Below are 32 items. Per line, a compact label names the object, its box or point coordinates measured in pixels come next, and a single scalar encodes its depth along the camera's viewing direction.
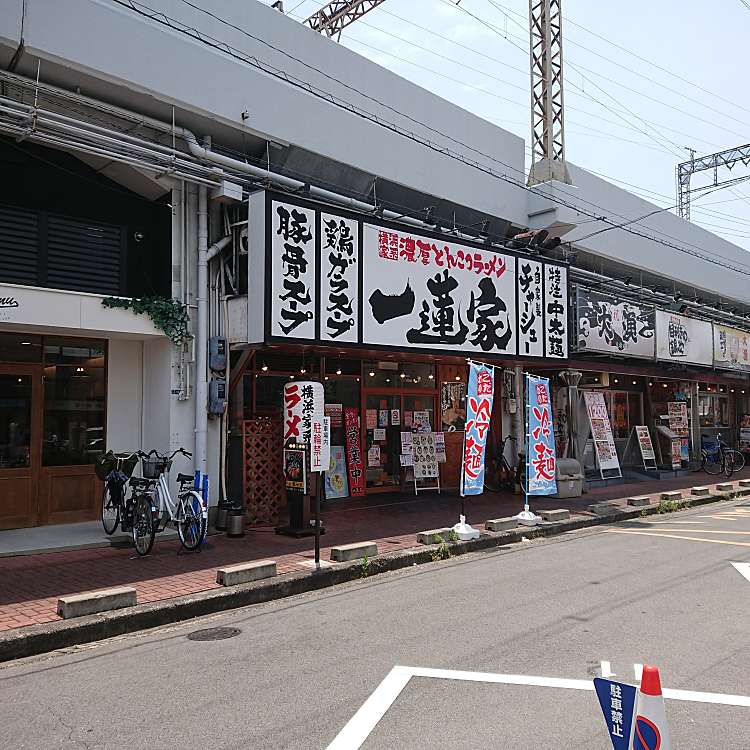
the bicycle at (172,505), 9.73
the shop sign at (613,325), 17.36
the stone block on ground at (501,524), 12.06
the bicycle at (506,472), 16.80
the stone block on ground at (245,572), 8.20
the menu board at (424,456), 16.05
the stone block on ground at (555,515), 13.23
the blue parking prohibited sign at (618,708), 3.12
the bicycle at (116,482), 10.37
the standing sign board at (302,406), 10.59
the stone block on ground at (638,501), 15.26
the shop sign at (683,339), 20.58
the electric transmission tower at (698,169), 27.77
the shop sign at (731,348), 23.53
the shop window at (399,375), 15.51
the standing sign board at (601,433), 19.44
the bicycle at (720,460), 22.27
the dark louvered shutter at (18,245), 10.25
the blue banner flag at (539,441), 13.05
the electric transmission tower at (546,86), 18.25
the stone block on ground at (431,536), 10.91
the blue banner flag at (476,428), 11.73
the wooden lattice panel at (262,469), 12.17
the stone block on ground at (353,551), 9.52
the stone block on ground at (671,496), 16.15
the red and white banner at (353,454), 14.87
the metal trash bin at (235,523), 11.12
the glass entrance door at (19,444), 10.55
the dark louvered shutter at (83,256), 10.70
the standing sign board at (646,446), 21.27
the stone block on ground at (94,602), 6.93
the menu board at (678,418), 22.53
